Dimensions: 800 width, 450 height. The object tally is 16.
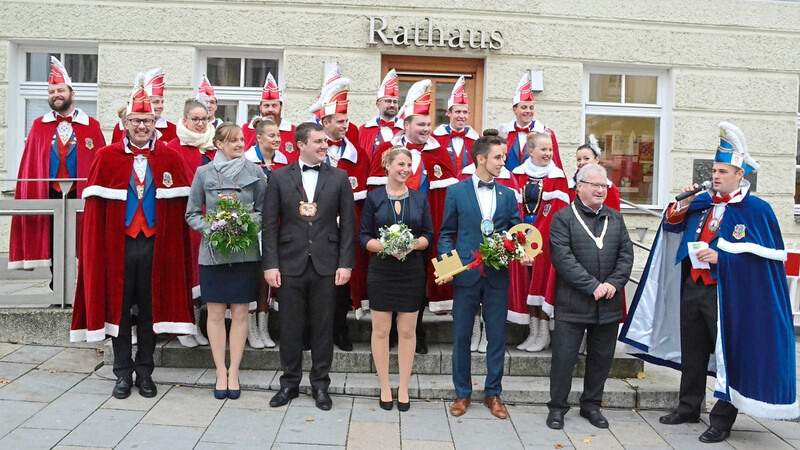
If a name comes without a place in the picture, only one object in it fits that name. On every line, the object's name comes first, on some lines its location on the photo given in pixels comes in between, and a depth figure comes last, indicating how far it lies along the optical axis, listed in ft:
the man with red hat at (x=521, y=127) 21.83
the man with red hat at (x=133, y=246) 16.65
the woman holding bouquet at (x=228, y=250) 16.38
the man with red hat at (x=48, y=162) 21.63
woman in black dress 16.22
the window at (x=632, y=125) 32.14
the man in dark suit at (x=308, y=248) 16.34
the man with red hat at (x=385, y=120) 20.35
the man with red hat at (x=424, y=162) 18.42
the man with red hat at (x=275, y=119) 21.18
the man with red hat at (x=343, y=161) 18.92
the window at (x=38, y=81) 30.09
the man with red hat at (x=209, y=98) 22.81
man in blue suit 16.30
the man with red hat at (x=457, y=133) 20.79
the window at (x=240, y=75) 30.73
